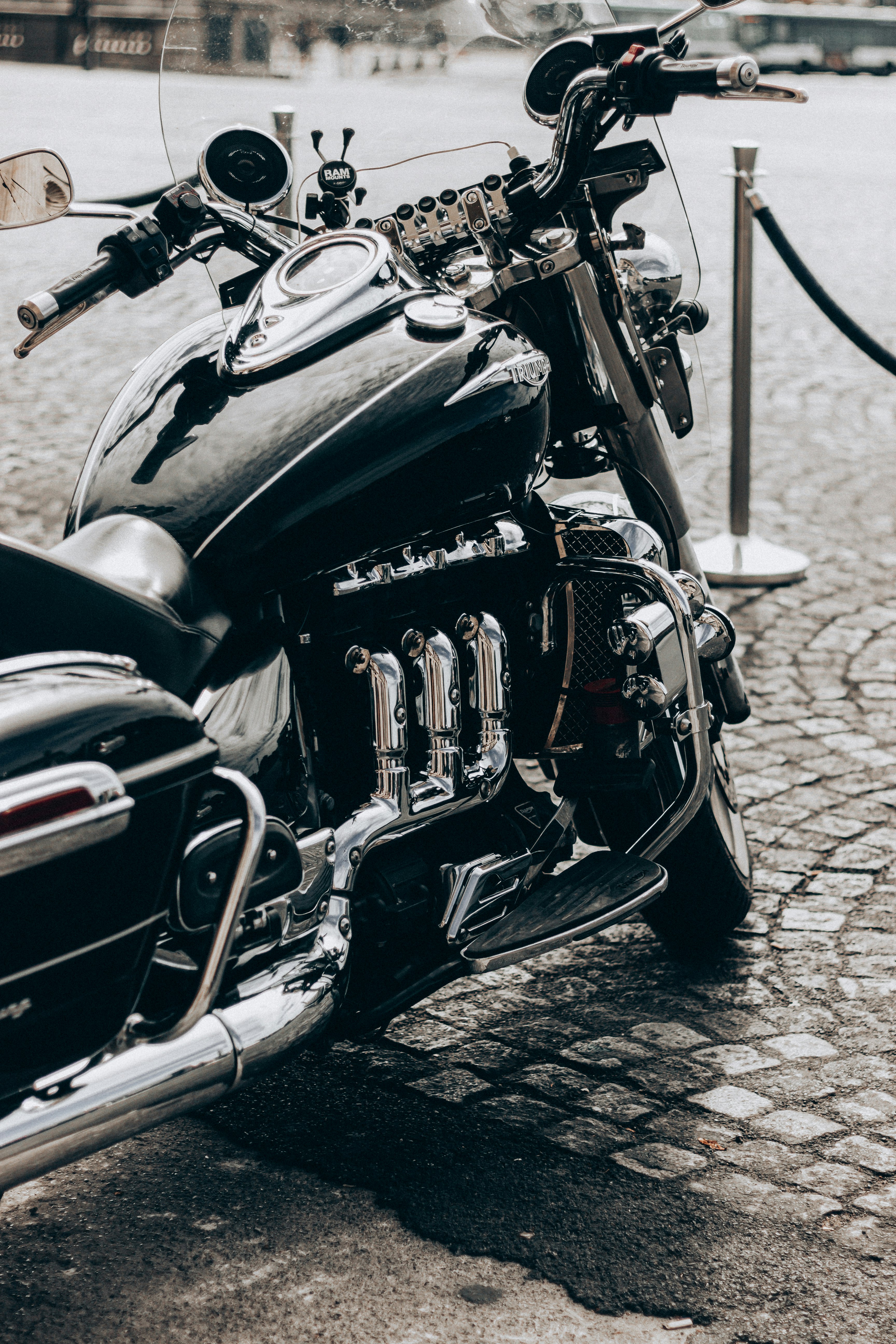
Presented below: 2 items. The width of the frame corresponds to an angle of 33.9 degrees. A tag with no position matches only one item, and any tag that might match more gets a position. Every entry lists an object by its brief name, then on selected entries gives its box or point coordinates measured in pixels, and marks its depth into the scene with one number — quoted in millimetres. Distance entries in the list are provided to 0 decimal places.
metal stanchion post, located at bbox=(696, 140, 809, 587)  4848
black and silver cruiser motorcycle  1560
